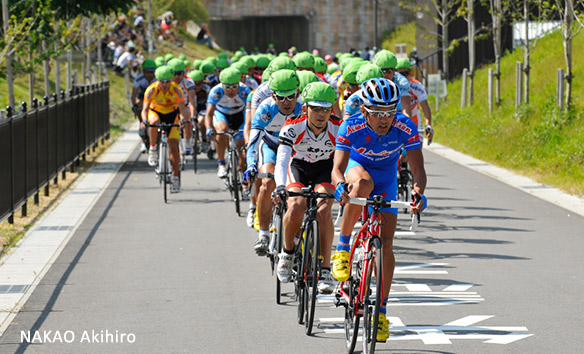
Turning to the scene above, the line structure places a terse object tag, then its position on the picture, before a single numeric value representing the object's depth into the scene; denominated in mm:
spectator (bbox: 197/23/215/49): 86812
